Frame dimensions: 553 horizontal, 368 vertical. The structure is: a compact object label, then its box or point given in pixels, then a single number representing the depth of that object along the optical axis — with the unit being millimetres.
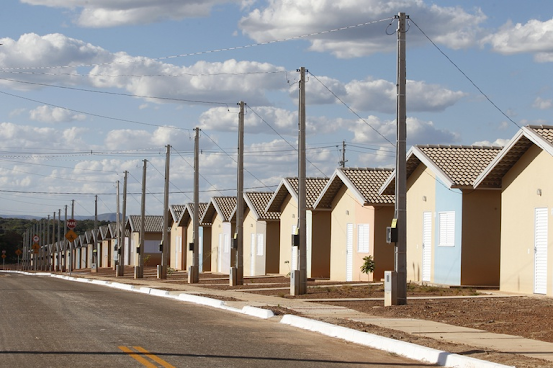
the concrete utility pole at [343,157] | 74250
